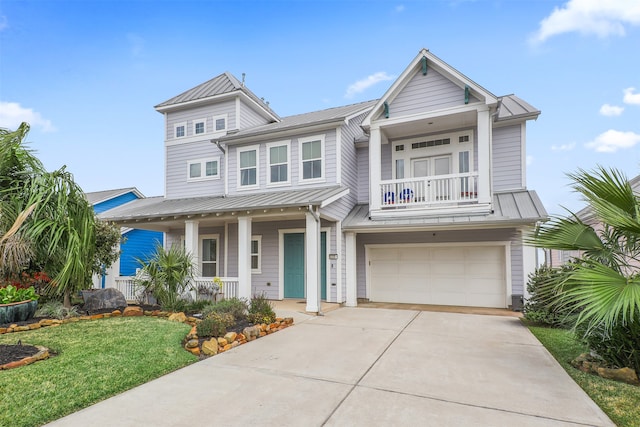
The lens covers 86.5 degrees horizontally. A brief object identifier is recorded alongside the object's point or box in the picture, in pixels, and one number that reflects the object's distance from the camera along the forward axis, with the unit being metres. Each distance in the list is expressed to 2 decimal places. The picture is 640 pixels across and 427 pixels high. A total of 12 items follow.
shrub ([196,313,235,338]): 6.57
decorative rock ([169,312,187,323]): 7.91
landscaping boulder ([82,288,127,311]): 9.52
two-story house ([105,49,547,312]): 10.02
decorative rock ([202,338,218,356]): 5.69
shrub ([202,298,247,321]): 7.91
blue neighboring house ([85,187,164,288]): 17.38
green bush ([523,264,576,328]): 7.80
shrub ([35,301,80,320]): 7.84
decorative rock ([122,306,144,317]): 8.45
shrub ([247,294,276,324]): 7.79
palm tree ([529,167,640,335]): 3.59
